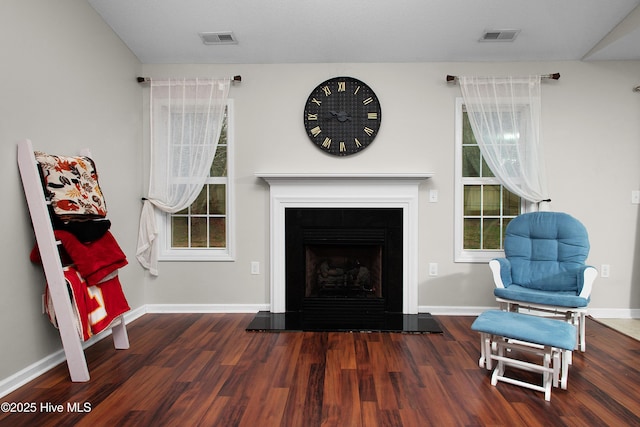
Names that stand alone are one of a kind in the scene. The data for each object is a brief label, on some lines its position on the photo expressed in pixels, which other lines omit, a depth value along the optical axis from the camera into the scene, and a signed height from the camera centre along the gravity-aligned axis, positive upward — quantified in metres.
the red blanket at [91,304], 2.29 -0.62
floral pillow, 2.31 +0.15
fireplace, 3.60 +0.05
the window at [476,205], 3.66 +0.04
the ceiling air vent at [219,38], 3.25 +1.53
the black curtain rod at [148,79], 3.59 +1.27
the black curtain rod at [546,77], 3.45 +1.25
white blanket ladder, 2.21 -0.27
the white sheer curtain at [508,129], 3.52 +0.76
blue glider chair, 2.73 -0.44
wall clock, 3.63 +0.92
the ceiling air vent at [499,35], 3.20 +1.52
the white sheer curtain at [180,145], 3.60 +0.63
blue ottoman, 2.09 -0.73
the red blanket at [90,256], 2.33 -0.30
